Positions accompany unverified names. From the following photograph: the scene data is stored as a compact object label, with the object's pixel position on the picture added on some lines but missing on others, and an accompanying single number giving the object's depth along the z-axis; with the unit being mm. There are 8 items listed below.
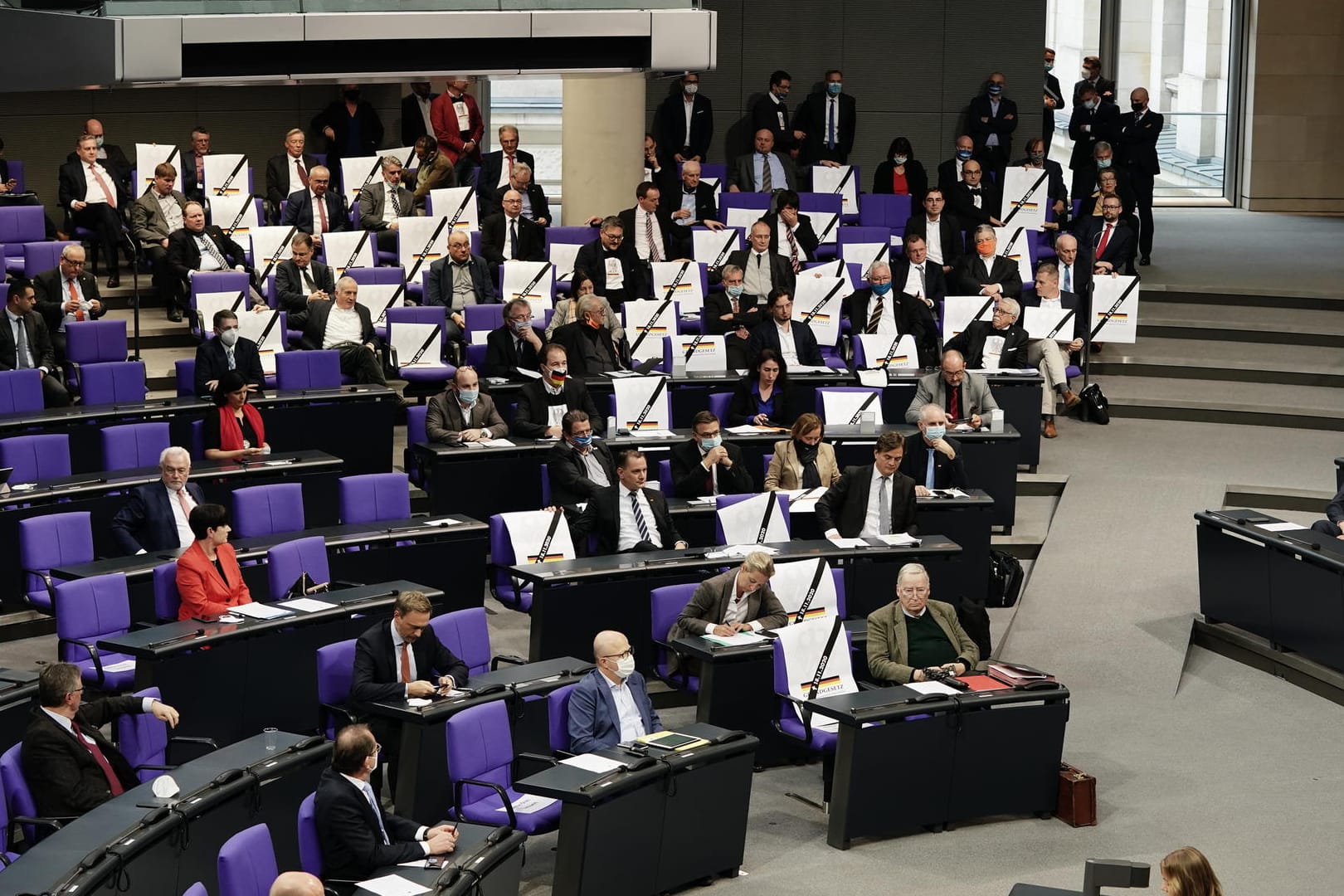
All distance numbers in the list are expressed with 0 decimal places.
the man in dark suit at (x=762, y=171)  16953
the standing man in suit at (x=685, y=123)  17484
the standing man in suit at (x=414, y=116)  17047
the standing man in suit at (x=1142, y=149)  17484
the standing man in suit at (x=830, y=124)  18109
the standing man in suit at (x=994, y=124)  18203
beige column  15766
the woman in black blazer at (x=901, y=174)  17703
